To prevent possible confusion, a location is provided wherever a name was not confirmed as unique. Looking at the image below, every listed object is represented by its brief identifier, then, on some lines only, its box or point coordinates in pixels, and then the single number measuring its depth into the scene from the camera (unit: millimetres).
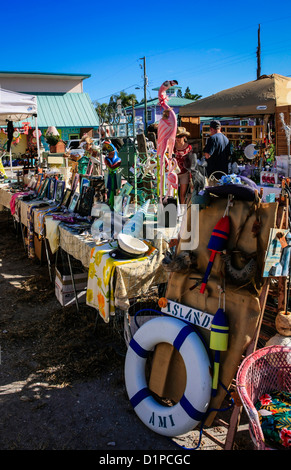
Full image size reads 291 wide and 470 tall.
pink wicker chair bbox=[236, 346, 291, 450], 1828
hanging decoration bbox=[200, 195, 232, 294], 2039
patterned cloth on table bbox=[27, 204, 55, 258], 4992
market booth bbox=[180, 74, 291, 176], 6434
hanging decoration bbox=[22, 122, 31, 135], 10930
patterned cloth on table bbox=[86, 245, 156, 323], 2758
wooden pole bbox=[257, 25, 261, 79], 19716
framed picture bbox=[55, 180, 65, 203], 5169
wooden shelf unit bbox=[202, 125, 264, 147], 8353
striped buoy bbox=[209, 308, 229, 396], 1985
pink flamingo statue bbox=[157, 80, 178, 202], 3711
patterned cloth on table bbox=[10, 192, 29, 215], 6180
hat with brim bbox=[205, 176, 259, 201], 2003
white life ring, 2016
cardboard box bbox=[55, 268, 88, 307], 3822
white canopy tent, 7590
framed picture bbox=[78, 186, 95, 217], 4262
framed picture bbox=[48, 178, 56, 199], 5543
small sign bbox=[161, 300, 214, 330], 2154
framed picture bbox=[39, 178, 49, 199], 5773
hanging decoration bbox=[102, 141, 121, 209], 3756
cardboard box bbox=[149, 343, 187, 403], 2297
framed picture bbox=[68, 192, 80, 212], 4524
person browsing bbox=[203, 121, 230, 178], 5137
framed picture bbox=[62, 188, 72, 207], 4824
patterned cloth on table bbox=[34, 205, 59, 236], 4489
